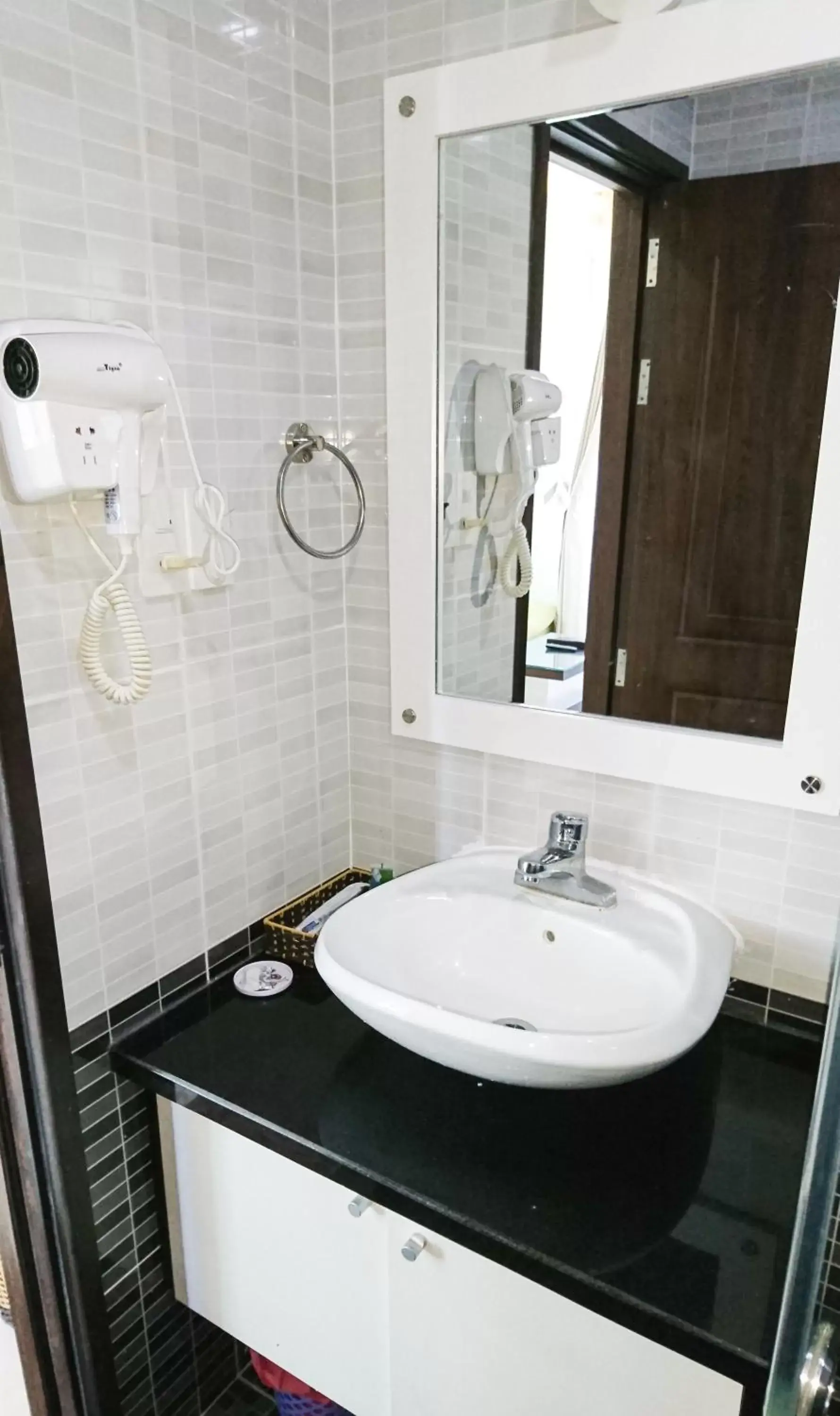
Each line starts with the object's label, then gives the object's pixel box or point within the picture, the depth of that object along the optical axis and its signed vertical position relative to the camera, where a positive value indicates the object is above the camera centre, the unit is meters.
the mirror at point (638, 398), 1.09 +0.07
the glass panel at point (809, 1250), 0.74 -0.67
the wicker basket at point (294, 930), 1.42 -0.75
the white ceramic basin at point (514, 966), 0.99 -0.65
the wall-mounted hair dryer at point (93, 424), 0.93 +0.03
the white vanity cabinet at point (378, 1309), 0.94 -0.99
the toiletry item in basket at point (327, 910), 1.43 -0.73
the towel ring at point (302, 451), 1.34 +0.00
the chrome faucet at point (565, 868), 1.25 -0.57
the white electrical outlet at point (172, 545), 1.16 -0.12
